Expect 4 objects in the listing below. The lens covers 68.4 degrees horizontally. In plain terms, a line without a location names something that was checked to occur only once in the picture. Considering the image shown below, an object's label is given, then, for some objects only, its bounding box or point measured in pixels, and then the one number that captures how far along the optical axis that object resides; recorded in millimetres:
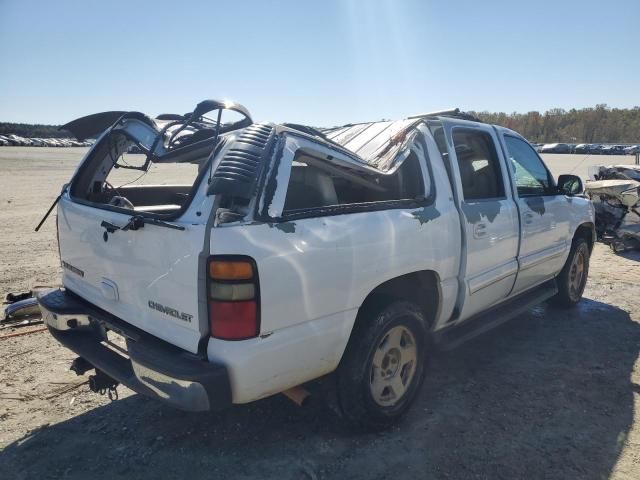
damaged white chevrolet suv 2146
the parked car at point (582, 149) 63384
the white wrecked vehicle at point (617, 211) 8188
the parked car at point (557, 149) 65750
